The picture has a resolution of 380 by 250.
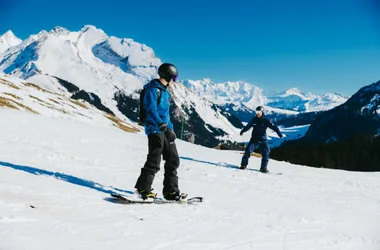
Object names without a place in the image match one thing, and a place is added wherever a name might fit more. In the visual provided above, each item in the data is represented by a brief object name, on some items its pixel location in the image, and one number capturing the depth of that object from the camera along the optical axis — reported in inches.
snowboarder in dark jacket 651.5
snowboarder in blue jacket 295.1
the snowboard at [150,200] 276.3
